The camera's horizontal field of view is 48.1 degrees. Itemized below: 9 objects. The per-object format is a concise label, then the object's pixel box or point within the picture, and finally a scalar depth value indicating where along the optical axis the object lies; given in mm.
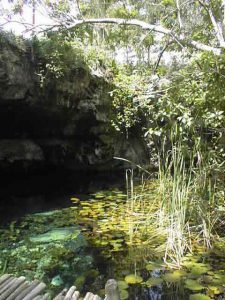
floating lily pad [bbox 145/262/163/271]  1962
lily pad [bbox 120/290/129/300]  1618
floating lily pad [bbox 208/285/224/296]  1650
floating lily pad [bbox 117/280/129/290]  1729
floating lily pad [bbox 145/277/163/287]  1777
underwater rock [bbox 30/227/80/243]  2284
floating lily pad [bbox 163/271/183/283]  1796
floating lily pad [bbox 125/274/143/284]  1808
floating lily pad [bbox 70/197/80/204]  3803
